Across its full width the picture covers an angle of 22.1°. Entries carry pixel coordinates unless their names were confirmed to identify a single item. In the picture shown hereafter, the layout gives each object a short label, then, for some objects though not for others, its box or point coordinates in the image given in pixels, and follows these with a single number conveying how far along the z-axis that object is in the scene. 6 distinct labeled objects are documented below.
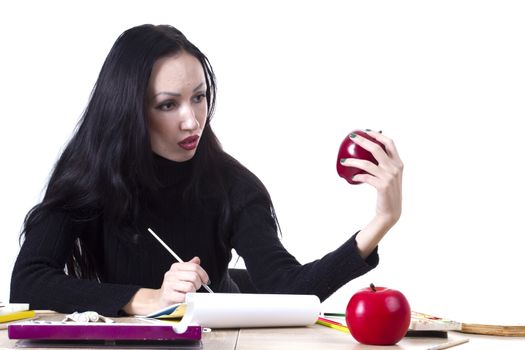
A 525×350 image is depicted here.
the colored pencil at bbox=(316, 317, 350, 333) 1.89
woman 2.35
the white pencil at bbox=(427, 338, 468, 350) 1.72
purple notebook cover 1.65
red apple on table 1.72
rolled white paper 1.83
